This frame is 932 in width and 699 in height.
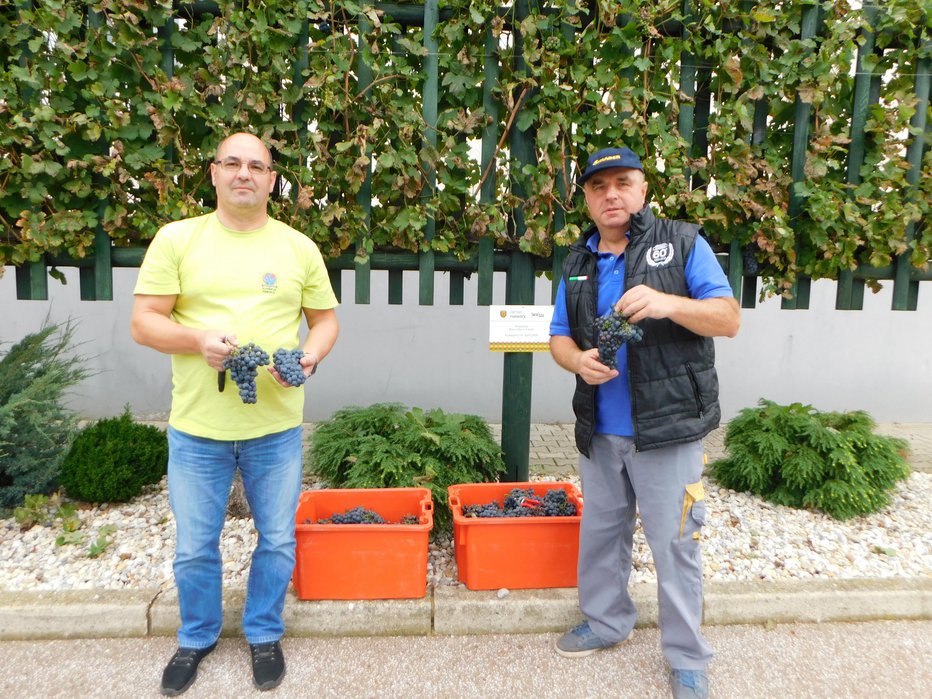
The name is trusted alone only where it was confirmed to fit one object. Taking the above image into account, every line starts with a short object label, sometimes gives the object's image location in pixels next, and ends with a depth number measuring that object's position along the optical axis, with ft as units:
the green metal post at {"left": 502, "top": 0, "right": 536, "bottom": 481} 11.67
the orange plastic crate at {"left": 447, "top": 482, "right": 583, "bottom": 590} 8.99
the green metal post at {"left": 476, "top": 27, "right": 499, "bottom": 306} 10.77
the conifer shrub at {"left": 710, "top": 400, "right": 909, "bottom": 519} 11.73
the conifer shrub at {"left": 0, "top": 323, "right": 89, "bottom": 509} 11.12
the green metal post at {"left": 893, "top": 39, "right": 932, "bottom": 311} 11.42
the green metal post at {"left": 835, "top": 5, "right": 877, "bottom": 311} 11.22
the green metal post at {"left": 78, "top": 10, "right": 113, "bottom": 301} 10.93
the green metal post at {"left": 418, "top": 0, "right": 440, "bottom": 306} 10.59
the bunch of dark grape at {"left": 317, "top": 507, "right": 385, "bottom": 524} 9.13
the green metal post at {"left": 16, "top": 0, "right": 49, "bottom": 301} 11.14
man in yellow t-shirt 7.12
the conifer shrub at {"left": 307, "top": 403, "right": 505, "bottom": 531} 10.59
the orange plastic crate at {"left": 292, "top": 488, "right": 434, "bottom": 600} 8.72
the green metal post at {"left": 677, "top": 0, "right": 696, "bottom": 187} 11.06
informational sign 11.36
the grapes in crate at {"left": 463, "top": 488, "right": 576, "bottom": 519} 9.39
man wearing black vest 7.16
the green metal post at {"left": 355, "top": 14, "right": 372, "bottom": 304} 10.47
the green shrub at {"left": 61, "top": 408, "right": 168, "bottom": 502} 11.59
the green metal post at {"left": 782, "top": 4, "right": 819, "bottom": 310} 10.89
